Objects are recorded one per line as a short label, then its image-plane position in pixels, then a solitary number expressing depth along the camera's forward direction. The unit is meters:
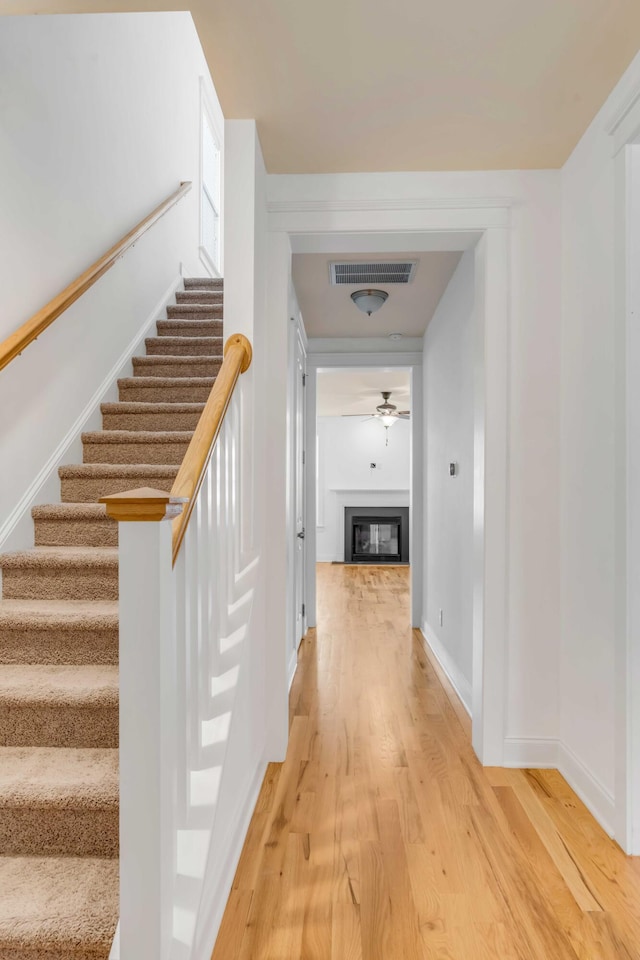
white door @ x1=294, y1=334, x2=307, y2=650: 4.08
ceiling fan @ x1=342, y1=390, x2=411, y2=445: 8.67
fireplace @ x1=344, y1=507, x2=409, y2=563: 9.93
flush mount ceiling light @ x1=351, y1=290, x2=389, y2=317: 3.85
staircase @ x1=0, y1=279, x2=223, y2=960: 1.35
